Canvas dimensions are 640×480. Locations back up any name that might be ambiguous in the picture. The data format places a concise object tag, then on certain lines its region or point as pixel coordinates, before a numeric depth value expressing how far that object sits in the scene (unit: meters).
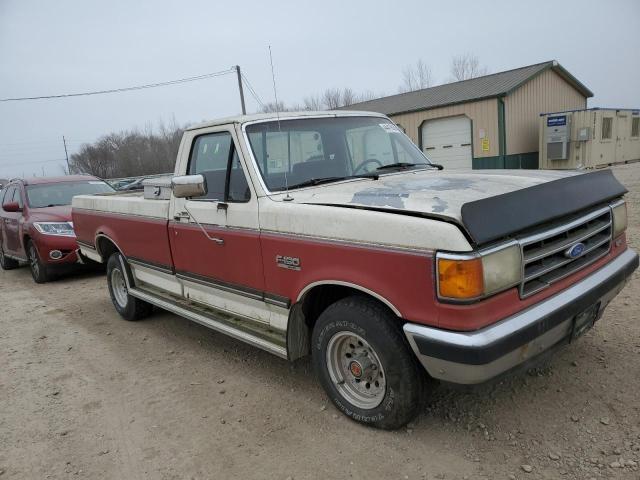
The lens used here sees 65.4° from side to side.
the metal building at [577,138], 19.30
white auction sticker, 4.46
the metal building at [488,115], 19.08
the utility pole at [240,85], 22.22
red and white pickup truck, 2.48
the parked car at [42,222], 8.09
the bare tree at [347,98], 41.97
